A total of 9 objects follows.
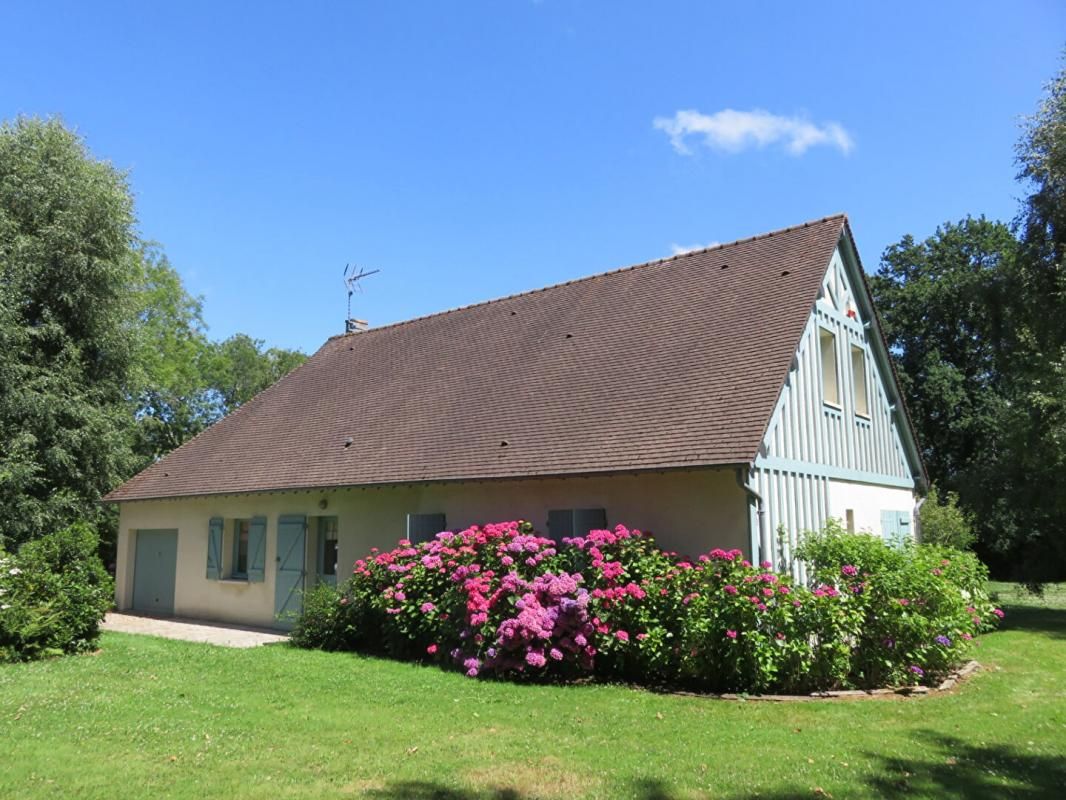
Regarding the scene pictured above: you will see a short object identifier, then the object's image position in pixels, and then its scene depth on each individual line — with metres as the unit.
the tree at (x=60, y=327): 19.12
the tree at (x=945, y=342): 35.53
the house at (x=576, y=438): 11.00
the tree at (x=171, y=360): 33.44
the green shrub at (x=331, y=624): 12.30
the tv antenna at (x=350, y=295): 23.23
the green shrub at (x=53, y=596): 11.30
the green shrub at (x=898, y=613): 9.09
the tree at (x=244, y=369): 46.34
